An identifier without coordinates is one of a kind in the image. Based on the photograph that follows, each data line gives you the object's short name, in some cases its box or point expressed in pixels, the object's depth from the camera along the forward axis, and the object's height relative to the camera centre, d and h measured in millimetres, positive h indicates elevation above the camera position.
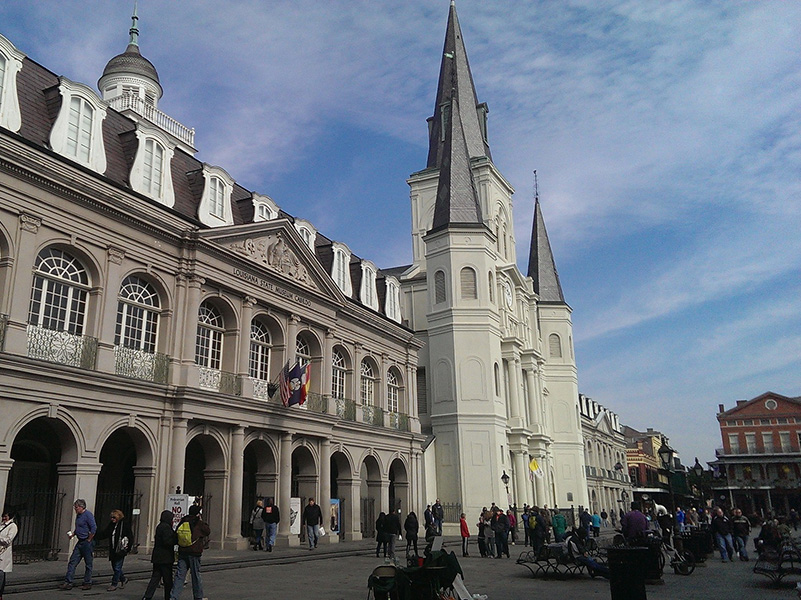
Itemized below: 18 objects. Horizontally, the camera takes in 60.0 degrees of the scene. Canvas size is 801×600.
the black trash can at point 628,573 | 10430 -1029
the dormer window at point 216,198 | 23594 +10564
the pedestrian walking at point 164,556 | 11203 -626
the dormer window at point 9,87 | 17453 +10606
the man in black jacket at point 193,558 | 11289 -676
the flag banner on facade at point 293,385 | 24375 +4298
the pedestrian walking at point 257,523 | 22109 -321
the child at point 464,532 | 23944 -859
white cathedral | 36625 +9797
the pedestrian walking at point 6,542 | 10281 -324
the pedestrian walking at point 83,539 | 13078 -385
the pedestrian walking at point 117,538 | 12977 -383
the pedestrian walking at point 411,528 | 21625 -598
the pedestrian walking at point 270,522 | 21688 -295
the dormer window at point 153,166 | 21375 +10568
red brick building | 87625 +5634
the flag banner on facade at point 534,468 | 39719 +2028
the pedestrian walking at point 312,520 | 22922 -282
